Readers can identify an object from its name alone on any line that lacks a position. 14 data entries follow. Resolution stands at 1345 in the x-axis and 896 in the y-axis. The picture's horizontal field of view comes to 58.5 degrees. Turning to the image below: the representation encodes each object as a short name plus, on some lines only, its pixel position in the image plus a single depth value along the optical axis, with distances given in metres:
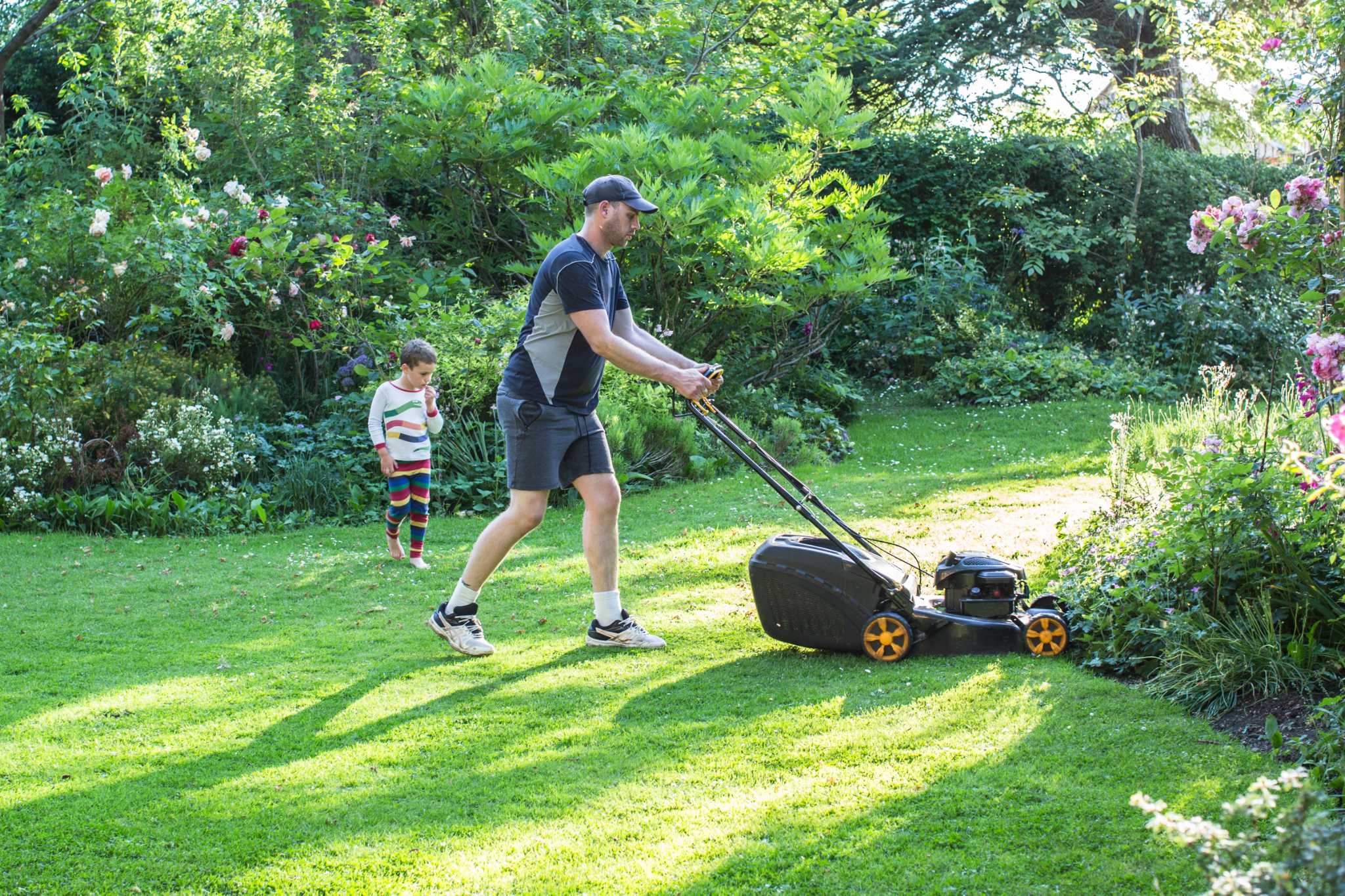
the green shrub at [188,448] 8.20
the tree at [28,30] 11.49
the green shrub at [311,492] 8.34
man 4.65
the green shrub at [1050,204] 14.84
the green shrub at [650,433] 8.95
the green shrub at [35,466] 7.83
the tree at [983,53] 16.92
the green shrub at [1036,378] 12.22
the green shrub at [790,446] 9.84
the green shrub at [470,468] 8.38
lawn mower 4.64
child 6.83
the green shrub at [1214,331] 12.95
